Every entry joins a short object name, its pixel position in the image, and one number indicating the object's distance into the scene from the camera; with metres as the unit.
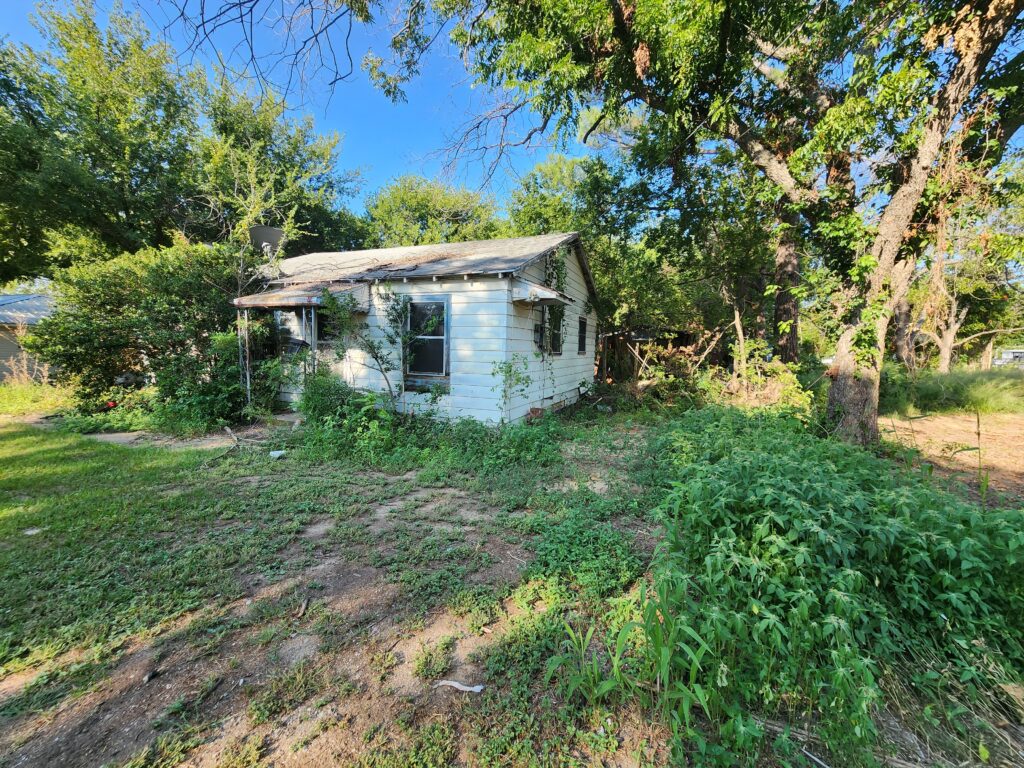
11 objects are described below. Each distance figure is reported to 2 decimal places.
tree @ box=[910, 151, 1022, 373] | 4.72
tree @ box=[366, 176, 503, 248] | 21.45
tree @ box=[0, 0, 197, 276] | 12.79
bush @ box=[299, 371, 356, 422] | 6.93
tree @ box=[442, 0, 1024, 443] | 4.73
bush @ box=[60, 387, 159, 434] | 7.18
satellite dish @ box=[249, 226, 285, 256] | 9.29
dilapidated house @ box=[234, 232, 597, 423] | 6.91
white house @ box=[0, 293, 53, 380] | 11.16
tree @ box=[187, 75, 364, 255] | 13.73
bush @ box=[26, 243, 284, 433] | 7.48
